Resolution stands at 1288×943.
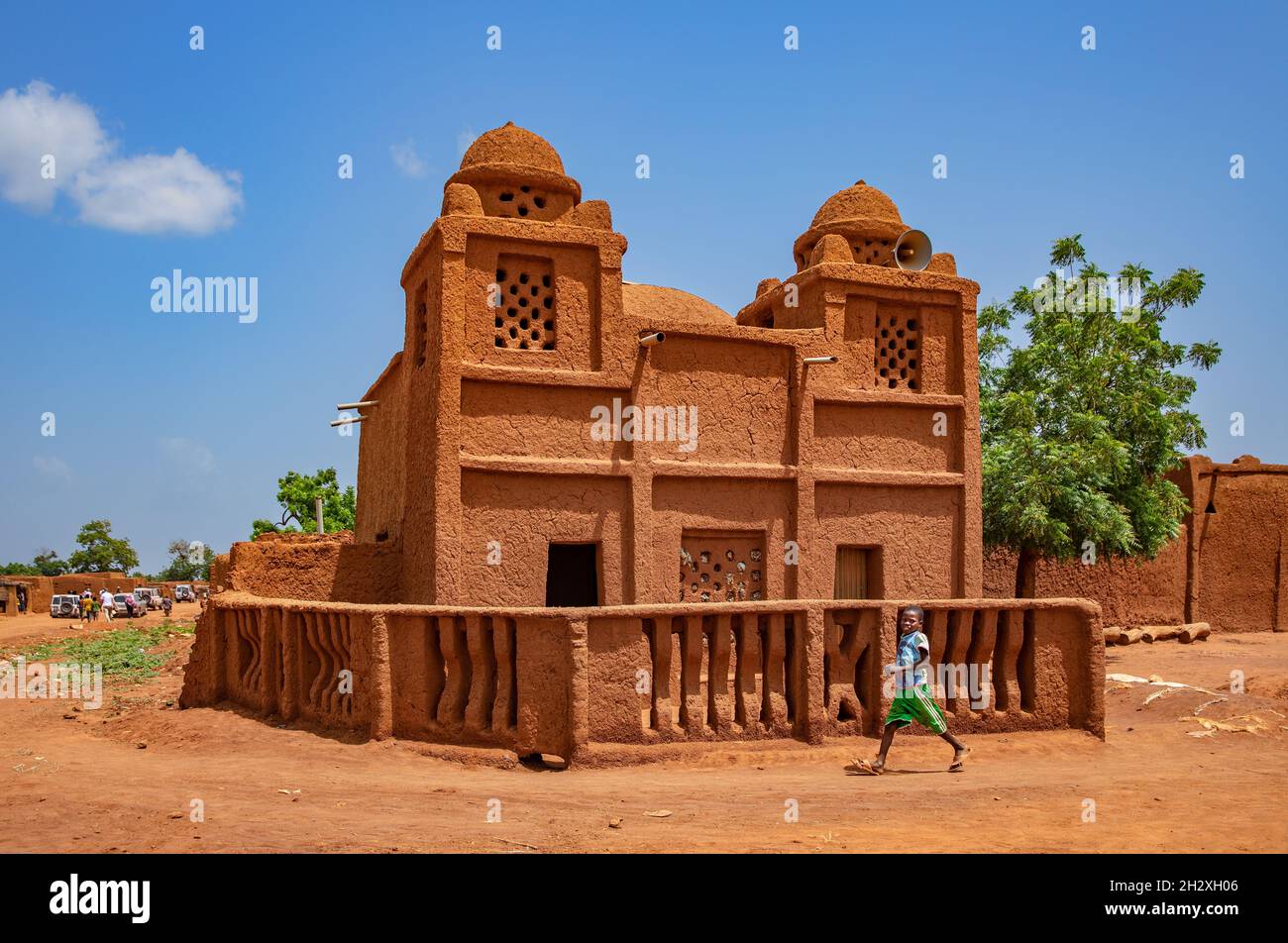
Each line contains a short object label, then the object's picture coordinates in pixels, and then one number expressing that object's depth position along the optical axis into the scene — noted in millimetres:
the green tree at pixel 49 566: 69750
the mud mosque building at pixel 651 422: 11875
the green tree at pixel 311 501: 40250
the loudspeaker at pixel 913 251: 14852
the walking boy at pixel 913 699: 8406
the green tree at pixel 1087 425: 17828
